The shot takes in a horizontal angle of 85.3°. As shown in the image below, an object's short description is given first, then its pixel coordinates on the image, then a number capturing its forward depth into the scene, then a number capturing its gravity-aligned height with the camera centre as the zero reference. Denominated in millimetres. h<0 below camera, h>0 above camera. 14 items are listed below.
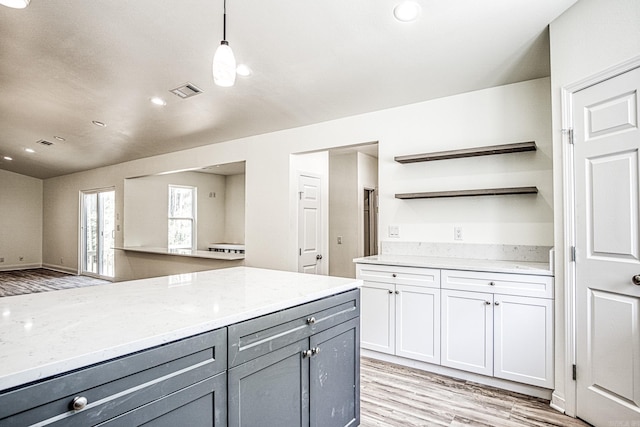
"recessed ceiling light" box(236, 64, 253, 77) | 3161 +1363
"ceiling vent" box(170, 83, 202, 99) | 3684 +1380
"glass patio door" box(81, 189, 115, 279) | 8203 -391
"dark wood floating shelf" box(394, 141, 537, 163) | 2891 +569
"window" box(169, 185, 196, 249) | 8203 -8
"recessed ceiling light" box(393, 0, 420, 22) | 2259 +1366
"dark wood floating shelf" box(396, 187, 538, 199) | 2890 +207
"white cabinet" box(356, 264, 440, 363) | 2912 -840
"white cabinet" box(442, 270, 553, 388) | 2479 -836
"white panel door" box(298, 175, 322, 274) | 4684 -123
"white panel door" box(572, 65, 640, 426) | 1942 -212
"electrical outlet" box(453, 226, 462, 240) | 3312 -165
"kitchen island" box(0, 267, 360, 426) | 897 -444
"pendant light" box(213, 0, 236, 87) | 1737 +767
